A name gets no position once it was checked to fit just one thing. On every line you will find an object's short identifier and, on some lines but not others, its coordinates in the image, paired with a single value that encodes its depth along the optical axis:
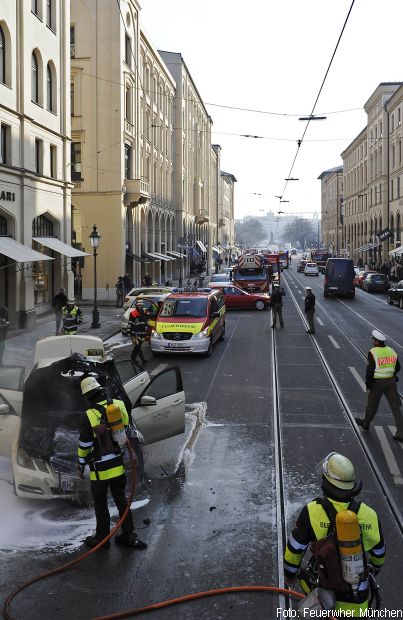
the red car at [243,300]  31.34
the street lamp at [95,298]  24.80
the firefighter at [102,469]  6.36
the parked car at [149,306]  21.20
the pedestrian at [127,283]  34.78
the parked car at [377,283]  44.75
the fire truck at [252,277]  36.06
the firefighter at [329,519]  4.17
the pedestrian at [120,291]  34.16
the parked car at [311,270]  69.50
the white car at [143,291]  25.70
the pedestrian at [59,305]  22.55
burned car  7.24
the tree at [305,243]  193.39
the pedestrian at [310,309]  22.28
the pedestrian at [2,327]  15.86
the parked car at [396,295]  33.88
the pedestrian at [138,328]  16.56
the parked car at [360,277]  48.35
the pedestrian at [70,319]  18.20
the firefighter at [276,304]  23.23
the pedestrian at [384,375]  10.00
